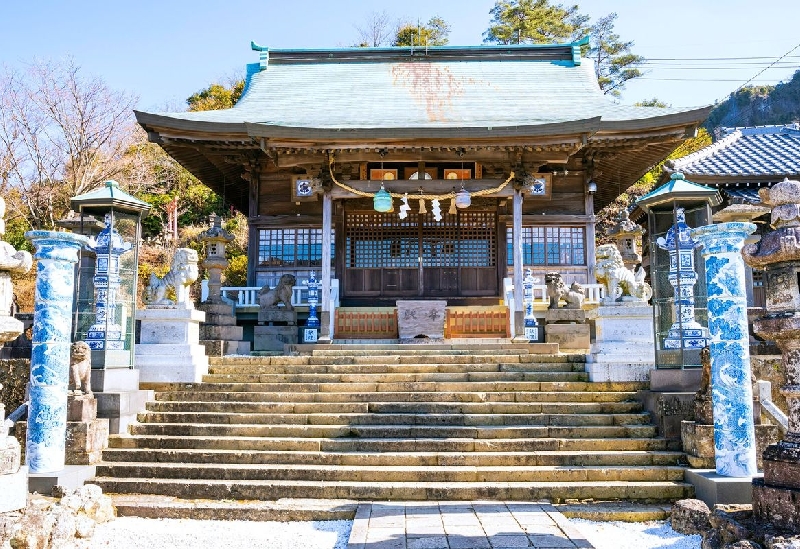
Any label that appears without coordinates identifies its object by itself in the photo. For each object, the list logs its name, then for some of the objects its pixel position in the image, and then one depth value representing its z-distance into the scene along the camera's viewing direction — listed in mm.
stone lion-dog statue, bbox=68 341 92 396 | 7477
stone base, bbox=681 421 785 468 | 6738
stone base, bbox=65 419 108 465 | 7242
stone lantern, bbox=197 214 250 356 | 11320
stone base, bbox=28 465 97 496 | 6500
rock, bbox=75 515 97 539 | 5477
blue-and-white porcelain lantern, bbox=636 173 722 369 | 7930
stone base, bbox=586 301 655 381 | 8594
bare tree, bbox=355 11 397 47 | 35656
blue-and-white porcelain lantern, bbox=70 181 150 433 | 8078
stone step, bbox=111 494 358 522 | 6281
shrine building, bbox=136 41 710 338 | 12984
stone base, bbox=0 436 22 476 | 4762
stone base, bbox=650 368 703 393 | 7777
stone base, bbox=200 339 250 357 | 10617
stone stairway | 6809
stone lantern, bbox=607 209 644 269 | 11633
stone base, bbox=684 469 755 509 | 6070
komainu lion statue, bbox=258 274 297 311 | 14297
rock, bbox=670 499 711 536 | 5504
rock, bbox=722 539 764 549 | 4195
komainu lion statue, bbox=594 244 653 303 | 9086
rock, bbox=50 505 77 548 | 5090
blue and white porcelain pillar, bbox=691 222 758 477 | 6258
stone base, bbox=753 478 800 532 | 4379
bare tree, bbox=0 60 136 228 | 20672
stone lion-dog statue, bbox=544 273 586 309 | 13453
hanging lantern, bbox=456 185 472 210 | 13266
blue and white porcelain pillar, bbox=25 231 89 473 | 6613
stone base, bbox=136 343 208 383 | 9078
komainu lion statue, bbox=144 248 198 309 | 9391
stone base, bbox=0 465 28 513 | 4738
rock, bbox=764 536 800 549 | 3927
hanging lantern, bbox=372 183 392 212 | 13234
